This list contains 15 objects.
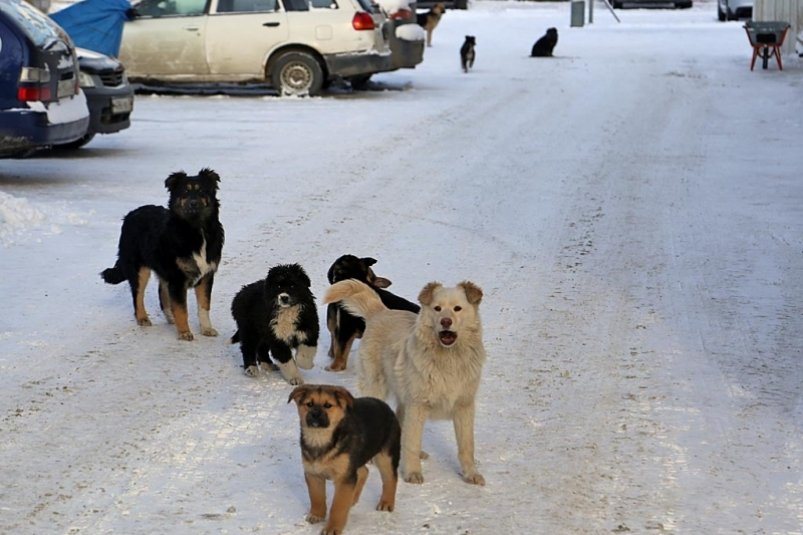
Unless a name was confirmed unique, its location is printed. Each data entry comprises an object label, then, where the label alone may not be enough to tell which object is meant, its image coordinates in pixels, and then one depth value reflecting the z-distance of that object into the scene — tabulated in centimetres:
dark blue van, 1377
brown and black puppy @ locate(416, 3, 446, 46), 3344
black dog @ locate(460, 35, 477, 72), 2692
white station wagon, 2206
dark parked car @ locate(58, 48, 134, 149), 1608
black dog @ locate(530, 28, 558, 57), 2945
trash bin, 4016
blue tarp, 2123
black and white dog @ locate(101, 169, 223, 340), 846
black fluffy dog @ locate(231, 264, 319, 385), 762
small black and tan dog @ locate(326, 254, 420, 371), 799
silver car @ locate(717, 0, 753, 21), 4041
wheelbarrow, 2662
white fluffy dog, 609
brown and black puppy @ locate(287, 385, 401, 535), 540
